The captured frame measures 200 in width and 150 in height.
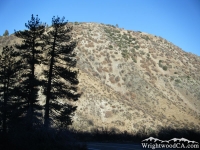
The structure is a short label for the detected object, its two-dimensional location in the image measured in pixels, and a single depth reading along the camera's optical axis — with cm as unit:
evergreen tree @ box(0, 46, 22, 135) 1764
